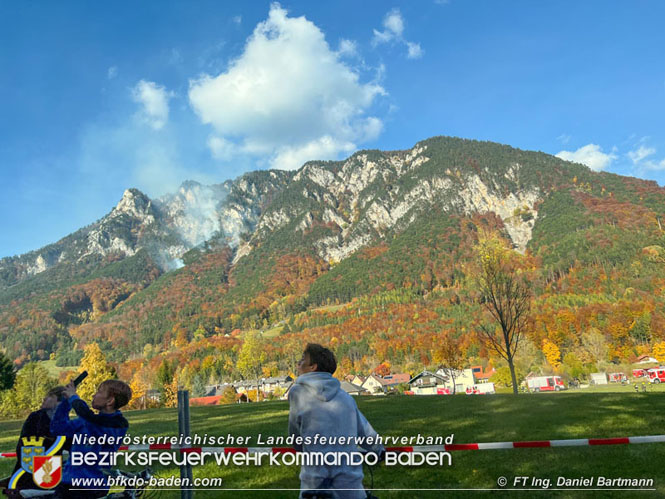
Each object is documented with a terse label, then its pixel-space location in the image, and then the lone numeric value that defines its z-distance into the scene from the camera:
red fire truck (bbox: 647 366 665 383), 70.19
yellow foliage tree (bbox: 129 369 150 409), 61.86
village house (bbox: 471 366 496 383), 102.14
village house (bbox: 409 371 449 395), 88.50
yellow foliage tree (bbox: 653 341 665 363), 87.81
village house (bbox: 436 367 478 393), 93.64
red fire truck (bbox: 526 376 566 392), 79.19
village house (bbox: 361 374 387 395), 100.05
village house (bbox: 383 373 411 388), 104.36
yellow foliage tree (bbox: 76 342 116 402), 50.62
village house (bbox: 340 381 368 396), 81.91
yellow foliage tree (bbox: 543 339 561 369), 98.88
